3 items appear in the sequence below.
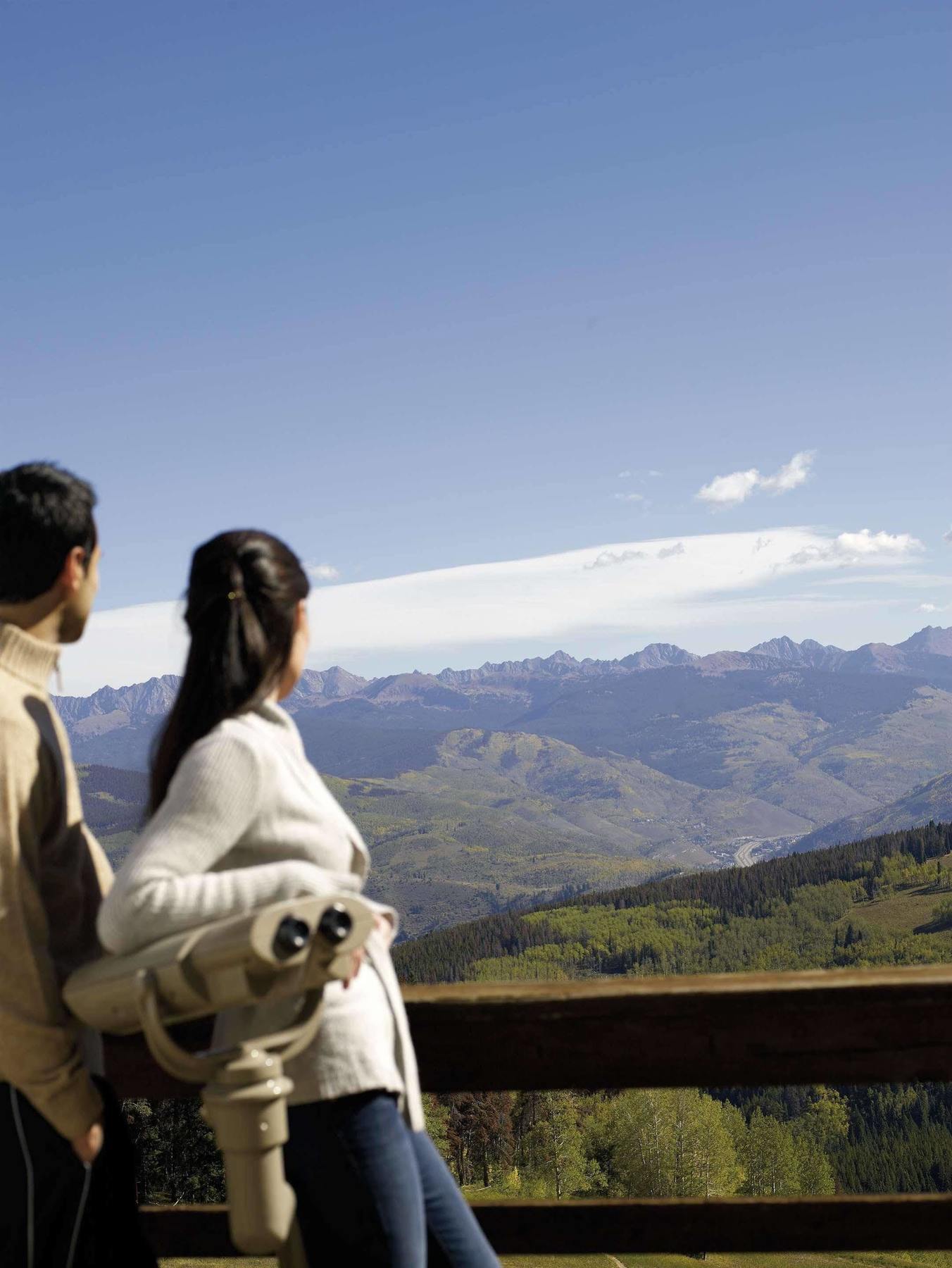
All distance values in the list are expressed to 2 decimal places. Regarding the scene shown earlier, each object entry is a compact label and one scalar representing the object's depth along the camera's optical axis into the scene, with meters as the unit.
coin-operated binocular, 1.97
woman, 2.19
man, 2.27
